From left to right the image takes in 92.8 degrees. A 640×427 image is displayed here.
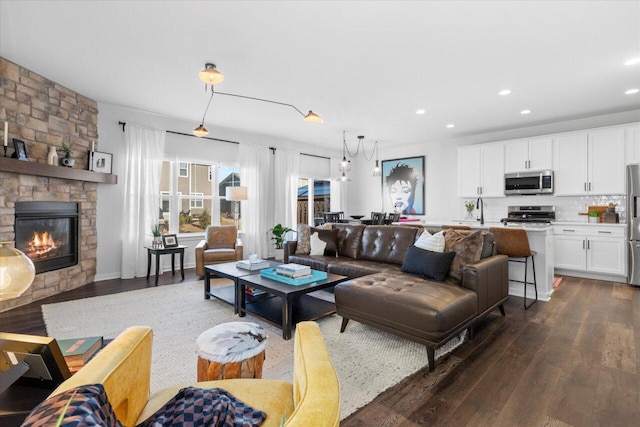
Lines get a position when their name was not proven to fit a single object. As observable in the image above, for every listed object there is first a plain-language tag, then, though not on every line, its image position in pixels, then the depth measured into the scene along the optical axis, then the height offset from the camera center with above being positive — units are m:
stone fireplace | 3.40 +0.49
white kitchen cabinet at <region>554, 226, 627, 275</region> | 4.66 -0.50
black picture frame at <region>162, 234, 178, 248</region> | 4.77 -0.43
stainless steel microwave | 5.38 +0.63
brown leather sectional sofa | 2.16 -0.66
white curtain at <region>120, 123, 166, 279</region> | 4.82 +0.34
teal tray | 2.90 -0.62
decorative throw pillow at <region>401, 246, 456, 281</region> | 2.85 -0.46
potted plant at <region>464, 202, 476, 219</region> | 6.38 +0.18
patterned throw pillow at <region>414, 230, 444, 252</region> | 3.07 -0.27
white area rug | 2.03 -1.07
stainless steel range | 5.59 +0.06
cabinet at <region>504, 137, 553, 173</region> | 5.39 +1.14
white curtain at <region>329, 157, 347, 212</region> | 8.22 +0.63
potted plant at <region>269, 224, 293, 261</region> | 6.10 -0.46
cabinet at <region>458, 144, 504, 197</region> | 5.95 +0.93
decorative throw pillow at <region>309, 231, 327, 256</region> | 4.34 -0.43
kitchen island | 3.69 -0.62
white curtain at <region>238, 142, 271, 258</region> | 6.20 +0.33
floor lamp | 5.46 +0.38
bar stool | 3.45 -0.32
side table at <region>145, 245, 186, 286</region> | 4.50 -0.58
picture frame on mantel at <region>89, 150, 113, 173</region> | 4.41 +0.77
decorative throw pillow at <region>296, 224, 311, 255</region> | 4.43 -0.41
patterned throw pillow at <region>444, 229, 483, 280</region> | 2.83 -0.32
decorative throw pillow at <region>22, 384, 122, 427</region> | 0.46 -0.32
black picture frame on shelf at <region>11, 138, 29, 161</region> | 3.41 +0.70
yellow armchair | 0.67 -0.45
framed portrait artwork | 7.32 +0.76
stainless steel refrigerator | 4.42 -0.03
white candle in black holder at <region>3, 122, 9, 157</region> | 3.29 +0.80
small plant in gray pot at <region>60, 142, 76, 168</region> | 3.98 +0.72
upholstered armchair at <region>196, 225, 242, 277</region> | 4.63 -0.55
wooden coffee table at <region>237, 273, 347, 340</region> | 2.64 -0.94
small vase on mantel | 3.82 +0.71
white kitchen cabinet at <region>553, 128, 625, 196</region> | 4.76 +0.91
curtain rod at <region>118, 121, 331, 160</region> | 4.80 +1.44
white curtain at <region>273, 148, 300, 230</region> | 6.68 +0.63
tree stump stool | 1.36 -0.62
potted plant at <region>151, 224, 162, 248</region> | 4.68 -0.37
